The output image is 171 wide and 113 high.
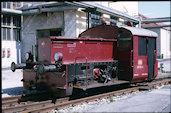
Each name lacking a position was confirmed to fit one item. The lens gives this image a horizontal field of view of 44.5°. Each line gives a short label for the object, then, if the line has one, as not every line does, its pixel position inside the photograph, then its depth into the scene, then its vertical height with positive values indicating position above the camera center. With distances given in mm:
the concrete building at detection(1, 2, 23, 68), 19308 +1998
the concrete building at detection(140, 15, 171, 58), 38094 +2384
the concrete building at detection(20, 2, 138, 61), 17969 +3297
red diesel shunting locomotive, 6945 -202
